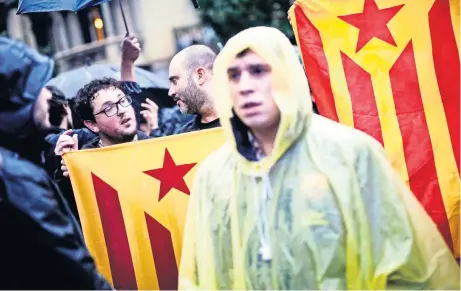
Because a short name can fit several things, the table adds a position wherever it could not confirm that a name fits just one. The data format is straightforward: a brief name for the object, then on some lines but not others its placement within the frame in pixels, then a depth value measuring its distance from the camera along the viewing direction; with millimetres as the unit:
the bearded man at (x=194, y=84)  3800
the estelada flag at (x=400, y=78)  3217
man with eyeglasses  3889
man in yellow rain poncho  2082
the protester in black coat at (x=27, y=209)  1988
